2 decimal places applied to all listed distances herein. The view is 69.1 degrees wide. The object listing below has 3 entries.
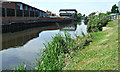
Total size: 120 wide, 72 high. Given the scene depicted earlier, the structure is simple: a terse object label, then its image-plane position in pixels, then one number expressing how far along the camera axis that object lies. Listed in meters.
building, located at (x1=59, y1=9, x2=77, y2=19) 70.51
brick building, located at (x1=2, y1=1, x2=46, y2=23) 19.09
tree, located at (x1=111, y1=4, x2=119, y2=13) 53.69
